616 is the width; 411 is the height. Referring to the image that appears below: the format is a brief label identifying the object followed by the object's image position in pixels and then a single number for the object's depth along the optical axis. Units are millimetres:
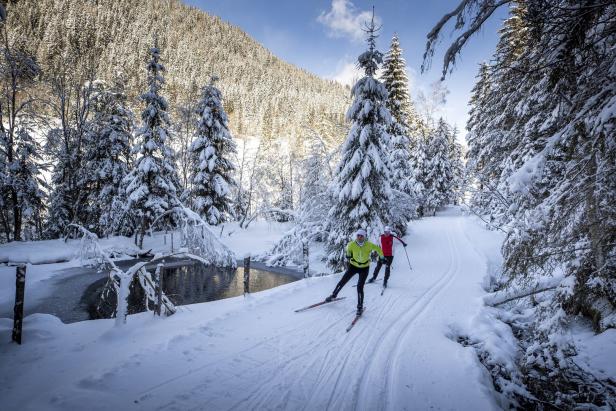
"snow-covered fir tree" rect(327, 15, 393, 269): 13492
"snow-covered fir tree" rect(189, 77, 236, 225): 24141
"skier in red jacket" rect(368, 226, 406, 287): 10823
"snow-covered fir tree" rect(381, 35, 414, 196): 21000
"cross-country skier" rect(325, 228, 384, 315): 7887
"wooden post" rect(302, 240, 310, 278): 12671
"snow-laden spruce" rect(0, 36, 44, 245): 15773
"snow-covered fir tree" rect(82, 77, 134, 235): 21984
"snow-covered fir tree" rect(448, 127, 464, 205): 49062
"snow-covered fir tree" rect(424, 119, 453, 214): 41906
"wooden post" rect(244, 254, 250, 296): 8711
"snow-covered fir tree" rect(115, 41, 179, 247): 20953
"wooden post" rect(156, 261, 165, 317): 6883
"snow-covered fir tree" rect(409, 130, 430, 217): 41406
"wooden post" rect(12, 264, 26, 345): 5305
